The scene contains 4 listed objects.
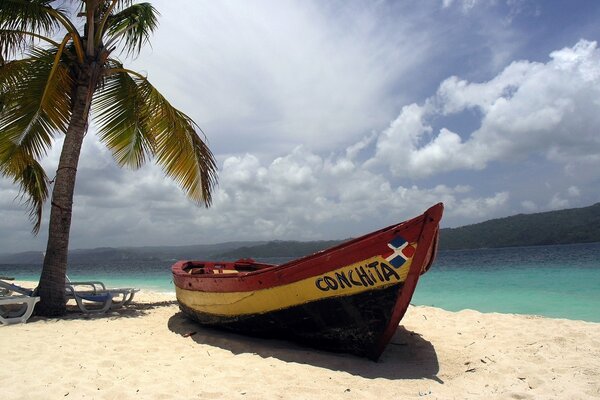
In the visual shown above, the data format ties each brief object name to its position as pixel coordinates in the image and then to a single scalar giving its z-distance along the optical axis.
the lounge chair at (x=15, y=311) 6.15
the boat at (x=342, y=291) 4.12
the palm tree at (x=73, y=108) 7.06
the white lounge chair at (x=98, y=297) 7.54
